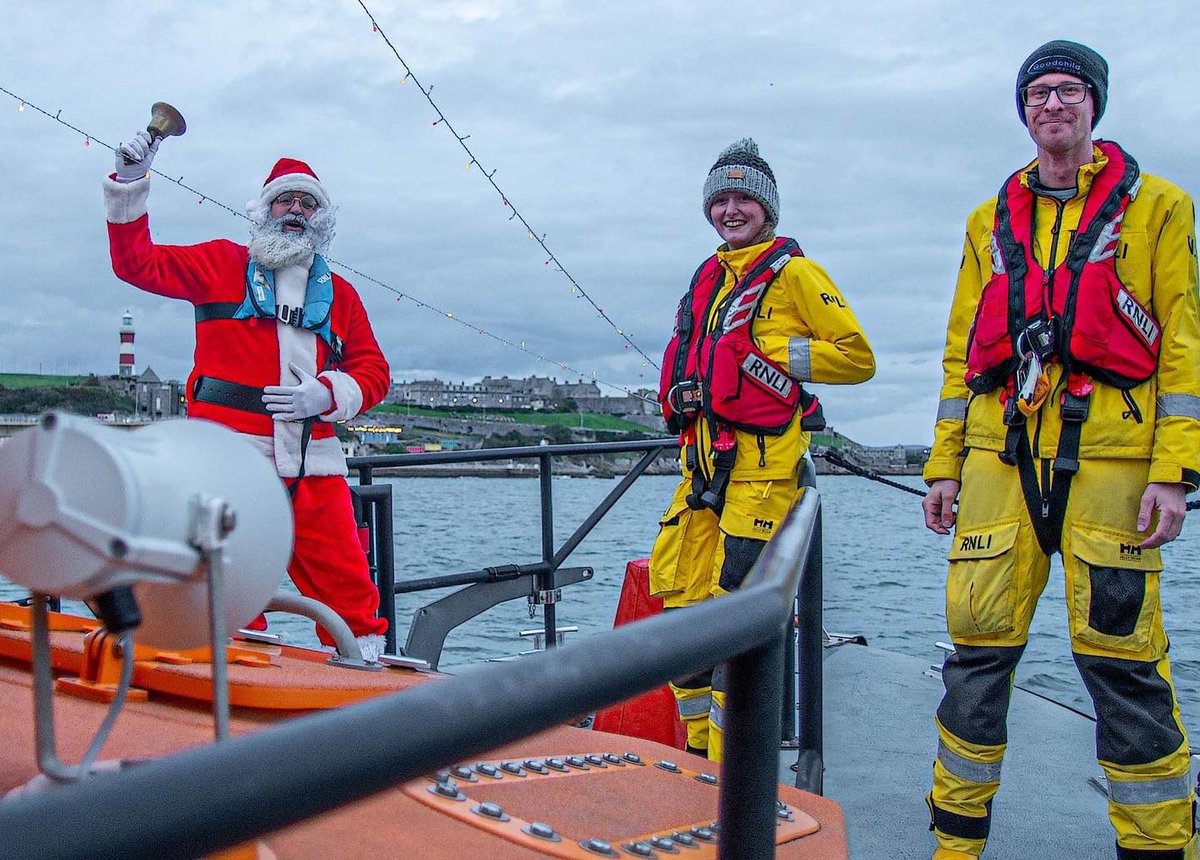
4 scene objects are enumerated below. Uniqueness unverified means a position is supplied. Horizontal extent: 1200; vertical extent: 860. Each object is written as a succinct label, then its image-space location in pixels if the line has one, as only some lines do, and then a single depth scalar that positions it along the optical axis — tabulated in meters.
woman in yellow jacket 3.28
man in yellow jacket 2.40
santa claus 3.78
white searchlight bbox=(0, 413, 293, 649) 0.76
